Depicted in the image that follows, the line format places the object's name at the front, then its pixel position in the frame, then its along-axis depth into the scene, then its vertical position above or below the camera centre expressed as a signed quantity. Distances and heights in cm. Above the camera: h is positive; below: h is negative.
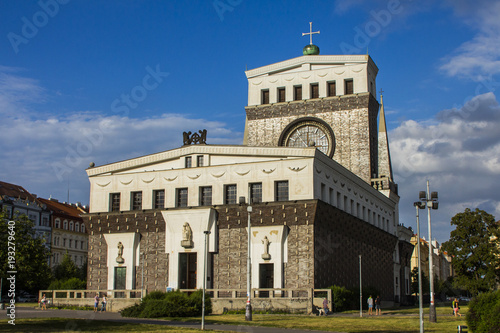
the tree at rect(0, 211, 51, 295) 5978 +37
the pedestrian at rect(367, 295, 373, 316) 5031 -375
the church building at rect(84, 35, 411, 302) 5288 +412
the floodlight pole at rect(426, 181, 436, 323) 3681 -64
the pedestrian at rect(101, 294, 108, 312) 5012 -393
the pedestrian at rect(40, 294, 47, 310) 5234 -394
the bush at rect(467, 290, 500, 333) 2497 -236
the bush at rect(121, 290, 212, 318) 4053 -332
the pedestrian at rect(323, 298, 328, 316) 4572 -360
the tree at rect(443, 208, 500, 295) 6406 +91
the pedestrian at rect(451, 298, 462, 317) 4566 -376
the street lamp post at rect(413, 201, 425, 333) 3684 +324
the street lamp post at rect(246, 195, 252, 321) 3844 -339
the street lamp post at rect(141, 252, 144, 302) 5708 -205
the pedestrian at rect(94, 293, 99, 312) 5128 -376
